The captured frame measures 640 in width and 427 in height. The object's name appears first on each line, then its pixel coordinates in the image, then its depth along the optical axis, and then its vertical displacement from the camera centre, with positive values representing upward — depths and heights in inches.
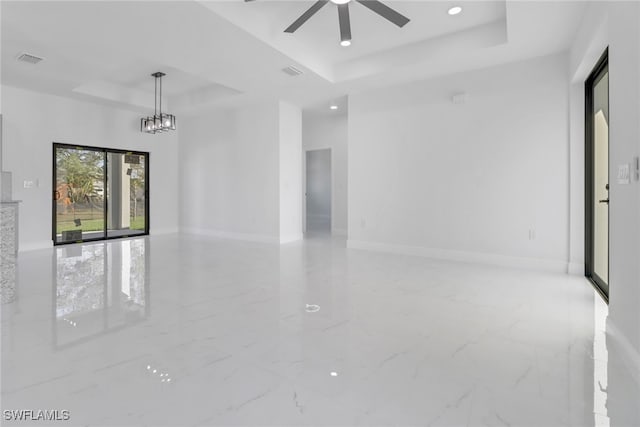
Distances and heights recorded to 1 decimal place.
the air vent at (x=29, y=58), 191.9 +86.6
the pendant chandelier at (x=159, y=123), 257.4 +67.0
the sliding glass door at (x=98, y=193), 277.1 +16.6
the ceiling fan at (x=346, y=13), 130.3 +76.3
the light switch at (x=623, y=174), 86.0 +9.1
